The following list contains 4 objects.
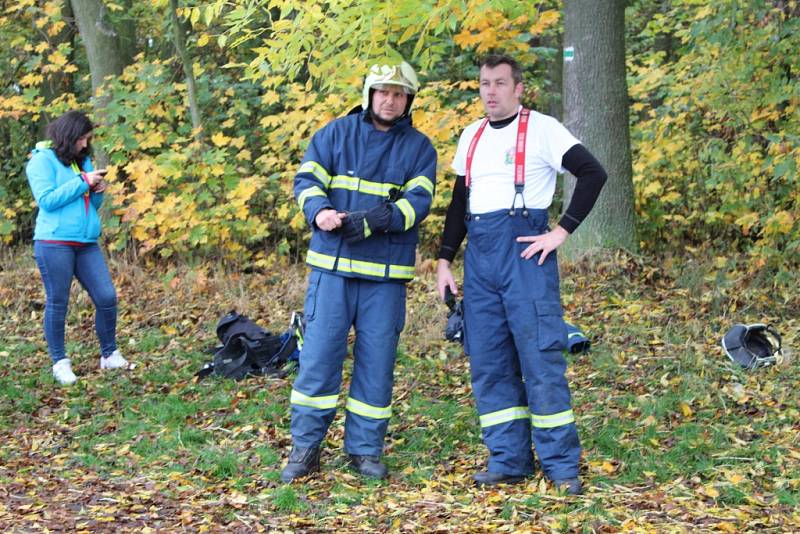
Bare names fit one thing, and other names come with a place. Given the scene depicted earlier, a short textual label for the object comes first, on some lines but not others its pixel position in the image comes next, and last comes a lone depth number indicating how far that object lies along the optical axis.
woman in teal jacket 6.67
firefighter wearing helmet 4.74
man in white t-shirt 4.47
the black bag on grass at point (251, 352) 6.87
